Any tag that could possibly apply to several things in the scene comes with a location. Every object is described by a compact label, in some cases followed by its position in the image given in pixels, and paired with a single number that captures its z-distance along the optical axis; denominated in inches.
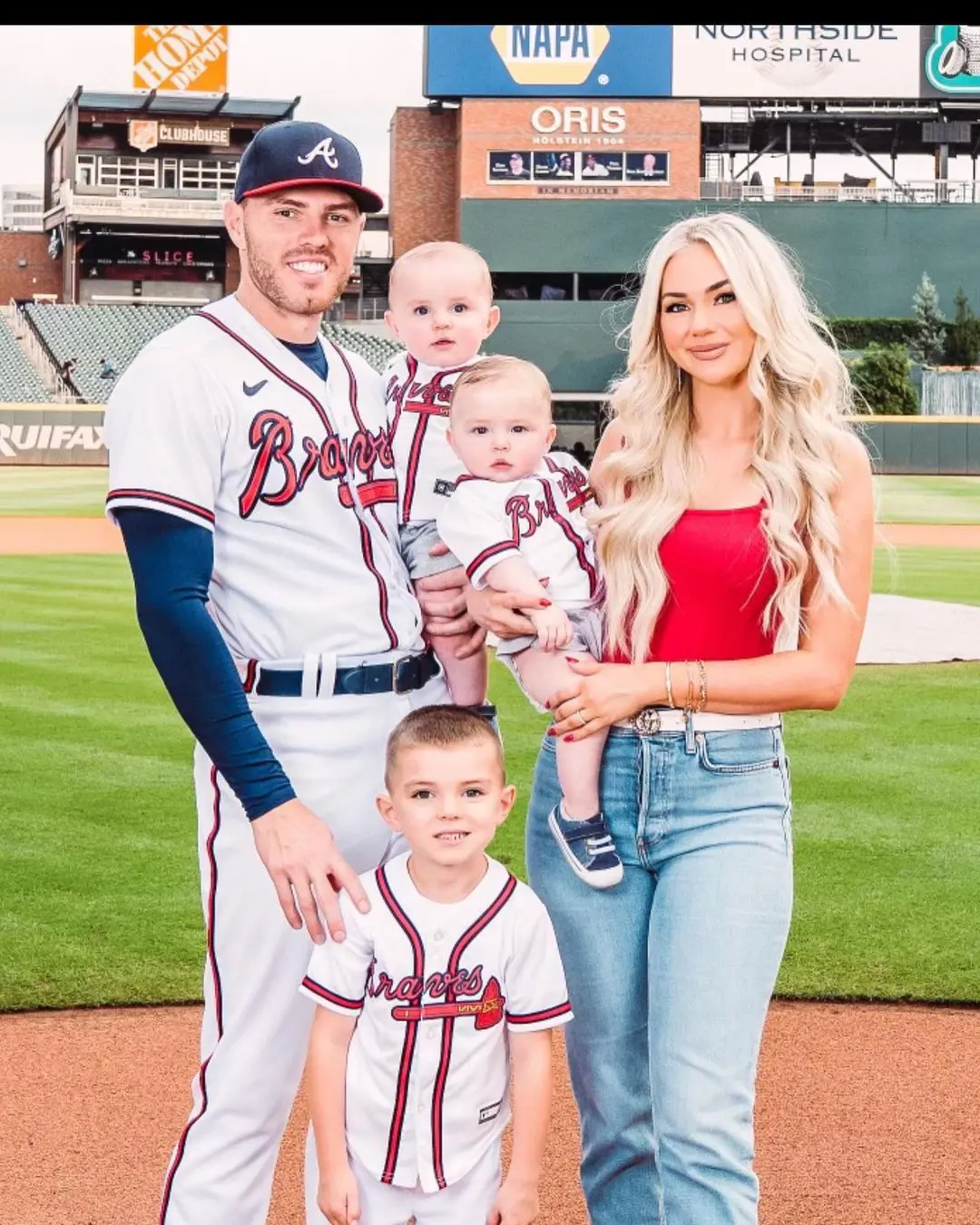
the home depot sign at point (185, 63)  2630.4
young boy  109.3
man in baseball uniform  119.3
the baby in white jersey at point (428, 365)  138.6
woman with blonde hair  115.1
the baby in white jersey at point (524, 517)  123.7
